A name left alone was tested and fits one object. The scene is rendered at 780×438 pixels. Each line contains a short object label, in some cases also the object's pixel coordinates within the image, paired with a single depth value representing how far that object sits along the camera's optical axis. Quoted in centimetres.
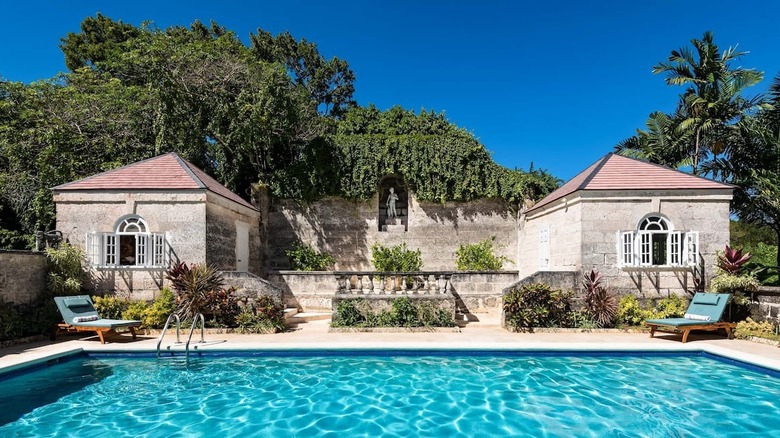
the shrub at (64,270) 1017
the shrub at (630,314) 1061
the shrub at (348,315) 1059
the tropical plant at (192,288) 1017
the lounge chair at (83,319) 900
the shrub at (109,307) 1038
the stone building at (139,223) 1096
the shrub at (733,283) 987
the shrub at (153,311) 1031
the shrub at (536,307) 1031
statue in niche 1798
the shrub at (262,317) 1033
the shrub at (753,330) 929
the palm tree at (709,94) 1452
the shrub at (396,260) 1664
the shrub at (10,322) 876
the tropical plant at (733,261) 1023
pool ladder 812
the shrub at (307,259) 1658
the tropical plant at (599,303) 1046
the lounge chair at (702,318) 915
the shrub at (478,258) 1662
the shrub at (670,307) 1048
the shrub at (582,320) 1047
